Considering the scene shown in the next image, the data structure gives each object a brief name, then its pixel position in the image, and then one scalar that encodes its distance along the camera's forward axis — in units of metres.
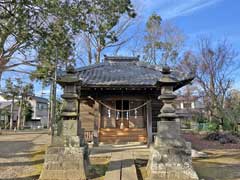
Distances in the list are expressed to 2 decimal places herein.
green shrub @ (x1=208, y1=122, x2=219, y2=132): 20.61
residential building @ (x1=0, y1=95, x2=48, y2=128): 38.97
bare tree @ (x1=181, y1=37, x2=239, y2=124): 20.36
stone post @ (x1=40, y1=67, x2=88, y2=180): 6.32
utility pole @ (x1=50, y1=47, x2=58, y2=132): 16.05
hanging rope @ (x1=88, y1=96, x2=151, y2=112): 11.68
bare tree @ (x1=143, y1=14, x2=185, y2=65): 24.91
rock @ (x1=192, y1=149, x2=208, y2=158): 9.66
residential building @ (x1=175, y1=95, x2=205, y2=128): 28.29
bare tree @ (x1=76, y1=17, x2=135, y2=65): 22.45
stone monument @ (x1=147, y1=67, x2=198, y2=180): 6.19
